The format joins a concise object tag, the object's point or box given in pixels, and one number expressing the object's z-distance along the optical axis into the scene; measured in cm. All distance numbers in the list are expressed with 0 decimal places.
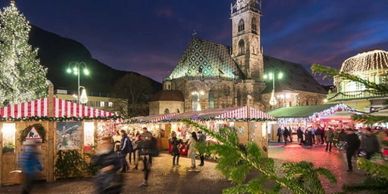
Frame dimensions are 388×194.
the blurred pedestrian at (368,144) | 1265
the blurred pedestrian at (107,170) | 767
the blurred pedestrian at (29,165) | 911
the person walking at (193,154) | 1592
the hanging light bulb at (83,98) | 2419
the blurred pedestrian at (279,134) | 3388
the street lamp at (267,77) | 6162
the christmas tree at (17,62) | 2894
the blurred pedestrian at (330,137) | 2459
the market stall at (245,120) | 1969
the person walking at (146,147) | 1255
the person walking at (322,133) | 2994
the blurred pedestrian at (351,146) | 1496
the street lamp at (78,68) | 2323
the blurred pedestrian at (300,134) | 2980
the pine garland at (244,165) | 134
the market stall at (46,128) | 1295
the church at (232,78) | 5853
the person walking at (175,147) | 1757
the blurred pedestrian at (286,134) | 3139
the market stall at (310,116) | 2825
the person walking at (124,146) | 1498
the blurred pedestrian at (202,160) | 1680
